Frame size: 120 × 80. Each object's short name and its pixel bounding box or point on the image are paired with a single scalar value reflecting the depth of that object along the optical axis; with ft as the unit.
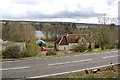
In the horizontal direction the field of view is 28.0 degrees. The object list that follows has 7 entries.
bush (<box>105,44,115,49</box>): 119.59
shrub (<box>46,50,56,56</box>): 87.32
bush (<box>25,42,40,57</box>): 79.71
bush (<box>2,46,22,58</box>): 75.82
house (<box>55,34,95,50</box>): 120.89
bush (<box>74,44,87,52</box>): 106.63
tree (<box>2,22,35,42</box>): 116.26
